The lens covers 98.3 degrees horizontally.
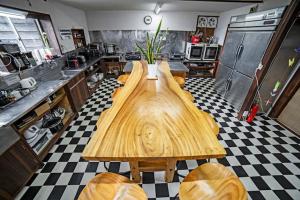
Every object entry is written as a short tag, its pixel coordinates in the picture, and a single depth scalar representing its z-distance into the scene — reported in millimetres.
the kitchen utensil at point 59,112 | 2437
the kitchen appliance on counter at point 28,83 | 2094
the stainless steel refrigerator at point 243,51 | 2244
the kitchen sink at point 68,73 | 2761
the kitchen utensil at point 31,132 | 1801
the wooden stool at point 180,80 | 2623
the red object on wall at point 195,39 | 4711
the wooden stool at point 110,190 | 971
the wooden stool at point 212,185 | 958
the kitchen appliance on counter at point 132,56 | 4863
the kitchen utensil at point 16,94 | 1866
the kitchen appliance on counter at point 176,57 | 5020
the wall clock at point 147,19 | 4660
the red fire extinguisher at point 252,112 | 2658
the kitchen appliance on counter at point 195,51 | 4559
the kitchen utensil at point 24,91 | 2008
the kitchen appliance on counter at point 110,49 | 4916
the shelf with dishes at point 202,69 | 5023
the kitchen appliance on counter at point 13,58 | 1991
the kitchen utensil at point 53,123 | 2191
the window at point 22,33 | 2188
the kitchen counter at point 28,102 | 1489
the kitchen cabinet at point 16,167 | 1364
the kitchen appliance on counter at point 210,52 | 4551
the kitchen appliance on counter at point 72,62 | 3399
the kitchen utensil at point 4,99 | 1691
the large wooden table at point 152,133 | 932
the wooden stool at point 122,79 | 2710
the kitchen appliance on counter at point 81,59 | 3722
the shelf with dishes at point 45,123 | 1754
